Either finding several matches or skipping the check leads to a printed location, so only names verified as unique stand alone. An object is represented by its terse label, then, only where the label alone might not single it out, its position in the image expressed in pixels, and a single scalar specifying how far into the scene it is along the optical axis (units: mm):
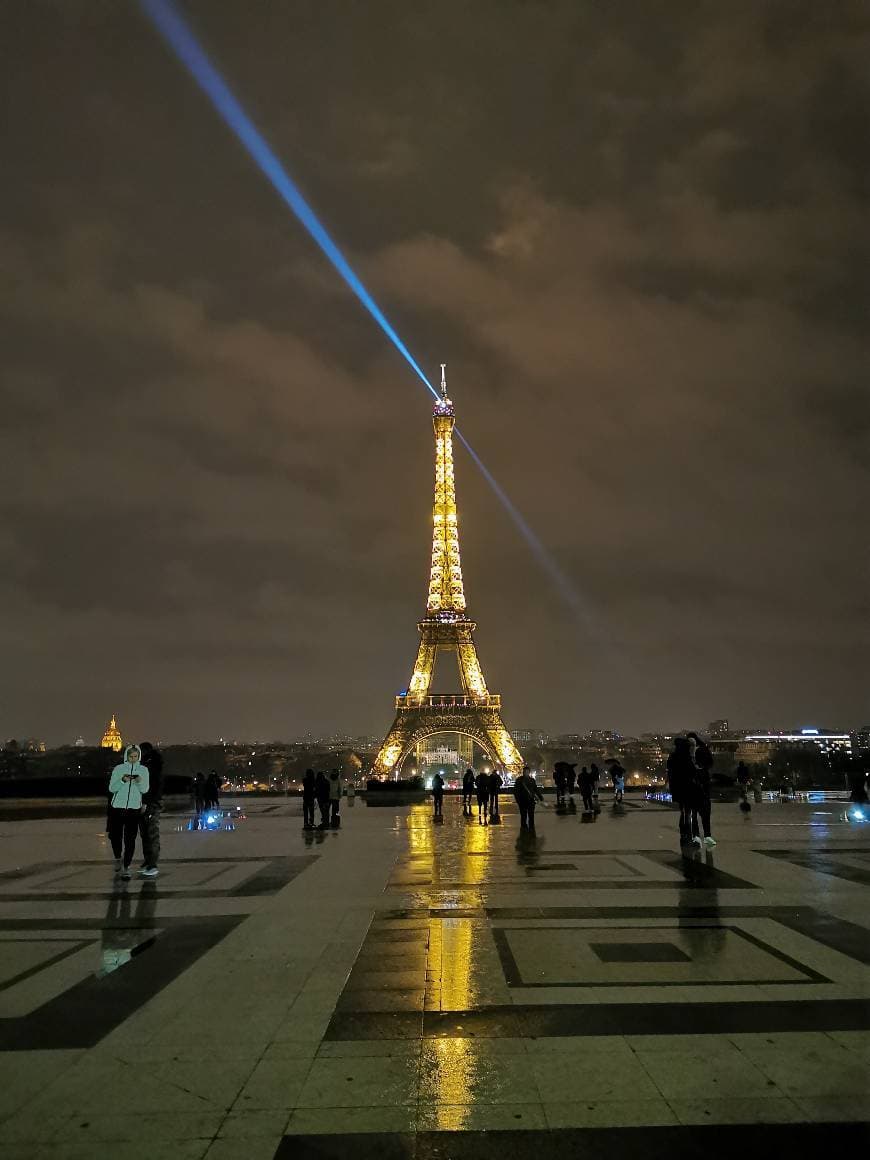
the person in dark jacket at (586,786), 28750
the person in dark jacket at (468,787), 26883
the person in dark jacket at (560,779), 29547
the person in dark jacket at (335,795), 21964
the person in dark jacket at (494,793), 23842
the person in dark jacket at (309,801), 21469
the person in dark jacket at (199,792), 27938
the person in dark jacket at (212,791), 28391
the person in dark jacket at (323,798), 21594
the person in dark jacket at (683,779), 15461
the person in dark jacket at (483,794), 25052
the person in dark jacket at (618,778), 30859
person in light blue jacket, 12822
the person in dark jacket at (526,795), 19609
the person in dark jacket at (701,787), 15531
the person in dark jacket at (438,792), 25141
